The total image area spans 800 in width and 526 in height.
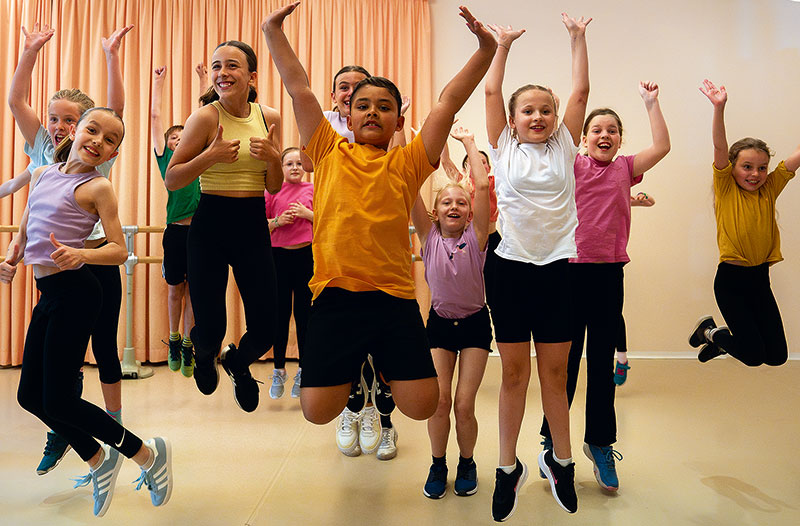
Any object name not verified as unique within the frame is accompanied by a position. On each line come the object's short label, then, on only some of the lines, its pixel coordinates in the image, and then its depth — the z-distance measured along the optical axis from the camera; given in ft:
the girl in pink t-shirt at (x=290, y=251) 12.42
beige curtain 16.10
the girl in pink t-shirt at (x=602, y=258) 8.29
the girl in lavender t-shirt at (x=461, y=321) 8.07
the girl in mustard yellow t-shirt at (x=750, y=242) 9.90
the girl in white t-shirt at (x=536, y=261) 6.98
